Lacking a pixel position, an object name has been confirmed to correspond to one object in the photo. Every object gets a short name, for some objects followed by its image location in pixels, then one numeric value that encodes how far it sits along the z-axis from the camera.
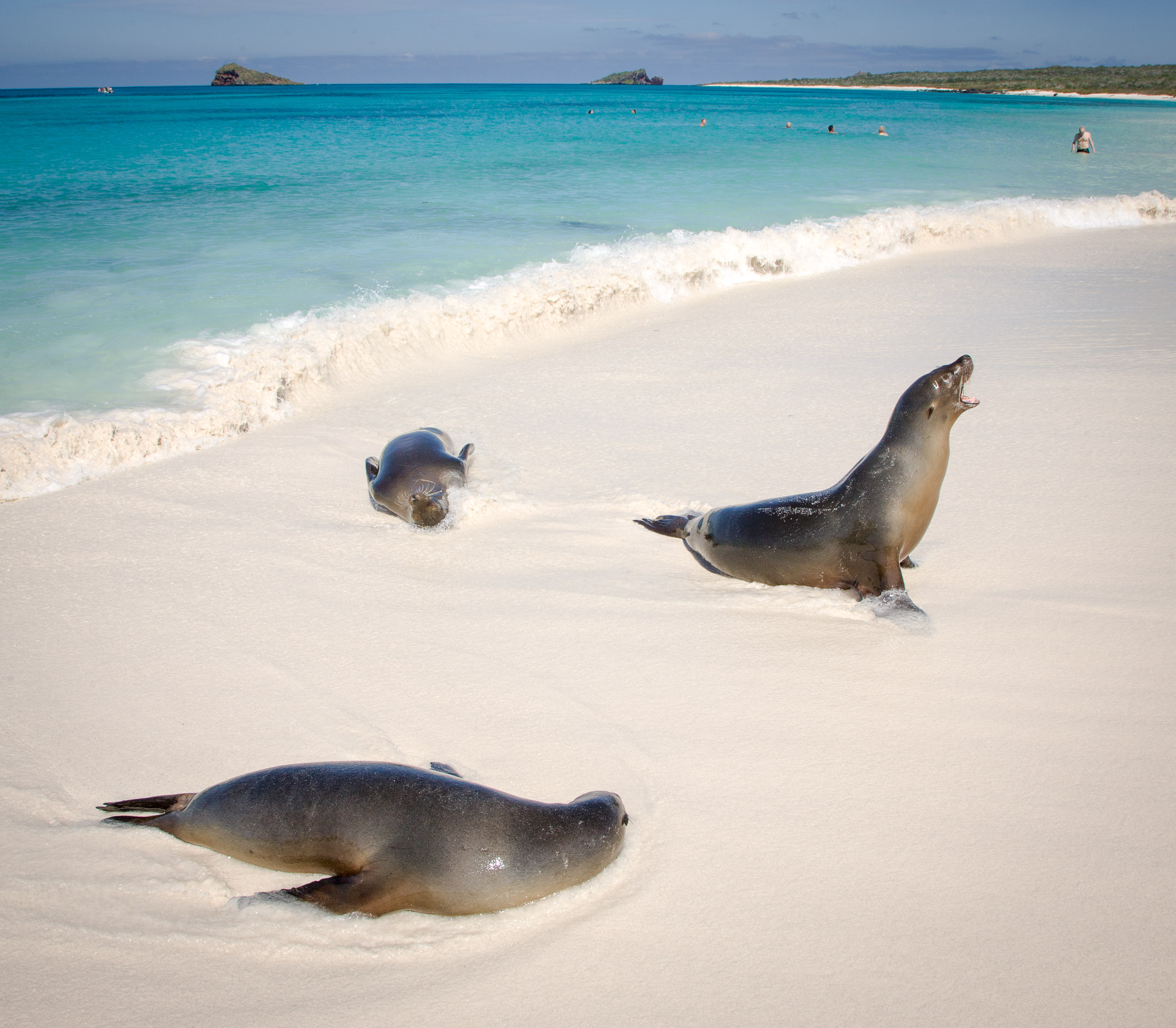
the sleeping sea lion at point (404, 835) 2.18
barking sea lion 3.70
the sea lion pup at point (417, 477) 4.57
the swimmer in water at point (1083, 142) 24.48
